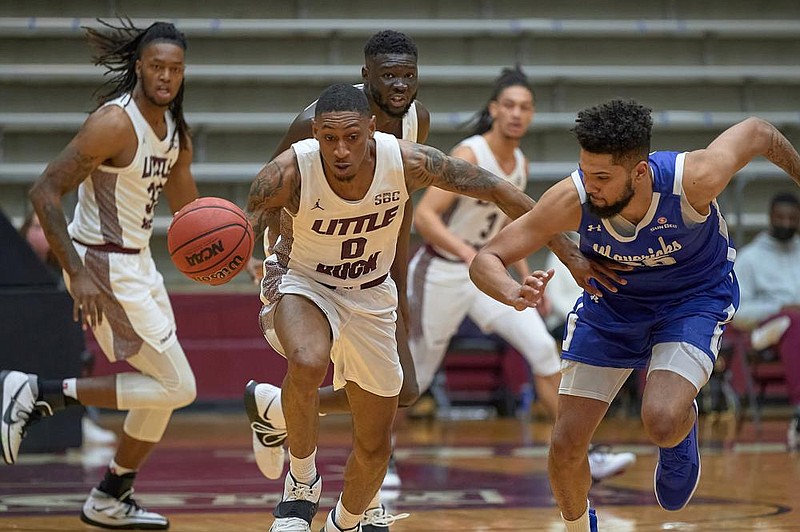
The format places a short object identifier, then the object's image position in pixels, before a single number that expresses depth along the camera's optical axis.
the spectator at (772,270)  20.52
